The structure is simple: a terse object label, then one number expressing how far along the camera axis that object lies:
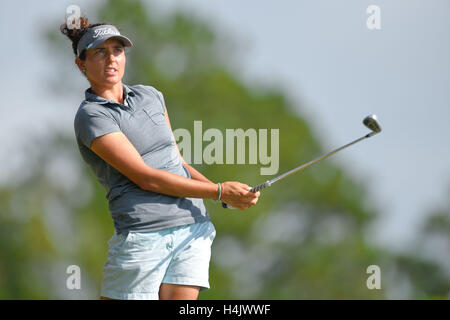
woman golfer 6.71
